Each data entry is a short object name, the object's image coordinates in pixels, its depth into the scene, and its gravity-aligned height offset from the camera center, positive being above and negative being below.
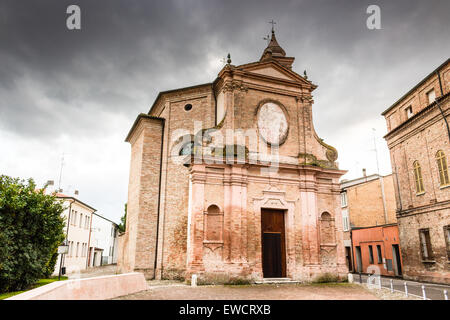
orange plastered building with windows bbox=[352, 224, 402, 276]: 23.52 +0.09
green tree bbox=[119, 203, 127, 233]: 44.77 +3.71
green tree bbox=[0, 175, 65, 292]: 12.33 +0.69
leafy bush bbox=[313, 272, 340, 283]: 15.46 -1.23
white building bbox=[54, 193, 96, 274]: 29.86 +1.58
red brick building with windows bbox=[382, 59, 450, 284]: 18.00 +4.31
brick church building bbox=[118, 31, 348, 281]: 14.82 +3.07
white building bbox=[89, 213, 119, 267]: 42.66 +1.24
